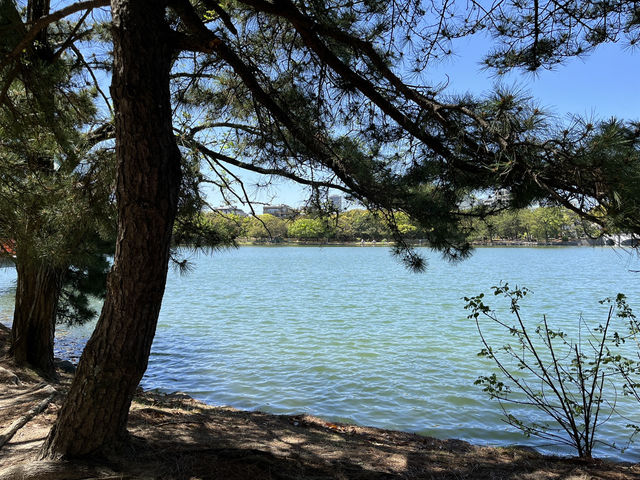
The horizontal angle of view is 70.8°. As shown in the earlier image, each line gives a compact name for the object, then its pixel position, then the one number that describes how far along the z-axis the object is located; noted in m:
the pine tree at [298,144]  2.14
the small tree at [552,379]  3.48
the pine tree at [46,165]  2.87
